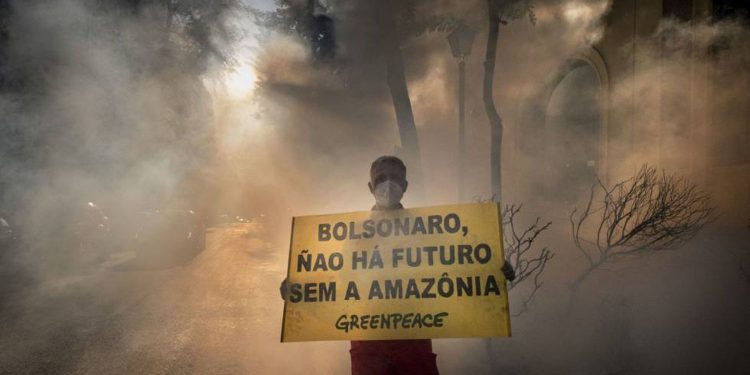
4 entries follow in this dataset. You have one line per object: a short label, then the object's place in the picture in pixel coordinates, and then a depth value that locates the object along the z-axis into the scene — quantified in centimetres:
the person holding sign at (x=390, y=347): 220
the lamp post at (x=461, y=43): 568
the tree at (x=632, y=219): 364
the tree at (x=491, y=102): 472
